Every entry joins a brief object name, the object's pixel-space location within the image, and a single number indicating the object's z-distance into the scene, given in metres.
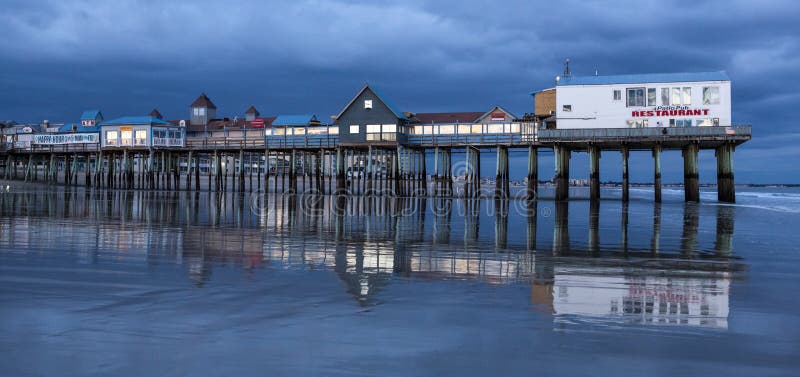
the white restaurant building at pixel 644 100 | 45.28
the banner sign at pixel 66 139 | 73.24
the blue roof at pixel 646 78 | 45.69
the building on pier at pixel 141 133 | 68.75
